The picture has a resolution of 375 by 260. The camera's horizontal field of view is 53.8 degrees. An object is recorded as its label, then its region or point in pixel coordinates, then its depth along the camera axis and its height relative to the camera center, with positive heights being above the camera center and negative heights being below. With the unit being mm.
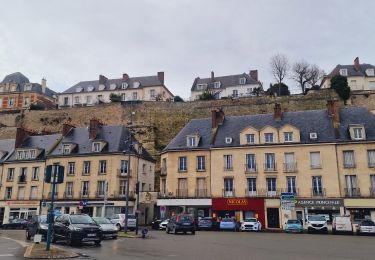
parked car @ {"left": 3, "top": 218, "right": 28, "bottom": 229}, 34062 -1676
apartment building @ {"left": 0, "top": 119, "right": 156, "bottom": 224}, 37759 +3465
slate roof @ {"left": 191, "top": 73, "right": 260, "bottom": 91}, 67919 +23436
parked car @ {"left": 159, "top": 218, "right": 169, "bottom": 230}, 31086 -1511
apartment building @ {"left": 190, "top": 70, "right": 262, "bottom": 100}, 66750 +22158
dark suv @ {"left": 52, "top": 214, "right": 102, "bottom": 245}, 15461 -972
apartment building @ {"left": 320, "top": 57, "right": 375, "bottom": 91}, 59541 +21101
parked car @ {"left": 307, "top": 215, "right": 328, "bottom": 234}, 26609 -1277
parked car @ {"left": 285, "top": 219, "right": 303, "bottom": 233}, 27594 -1468
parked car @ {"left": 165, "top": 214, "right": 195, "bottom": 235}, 24203 -1107
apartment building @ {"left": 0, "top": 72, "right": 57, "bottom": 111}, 69250 +20734
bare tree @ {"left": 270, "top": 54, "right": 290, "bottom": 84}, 69062 +25019
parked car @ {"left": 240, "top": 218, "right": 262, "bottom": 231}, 29125 -1410
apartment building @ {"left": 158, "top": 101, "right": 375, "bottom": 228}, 31469 +3566
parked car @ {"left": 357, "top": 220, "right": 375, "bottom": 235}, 25594 -1419
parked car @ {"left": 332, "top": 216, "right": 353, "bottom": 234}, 26031 -1242
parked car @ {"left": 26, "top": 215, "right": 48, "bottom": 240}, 18016 -987
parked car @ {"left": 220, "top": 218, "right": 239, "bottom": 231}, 29750 -1367
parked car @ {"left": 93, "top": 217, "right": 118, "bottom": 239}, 19359 -1152
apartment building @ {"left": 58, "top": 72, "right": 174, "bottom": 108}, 68312 +21729
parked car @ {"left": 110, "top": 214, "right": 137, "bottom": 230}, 27553 -1051
